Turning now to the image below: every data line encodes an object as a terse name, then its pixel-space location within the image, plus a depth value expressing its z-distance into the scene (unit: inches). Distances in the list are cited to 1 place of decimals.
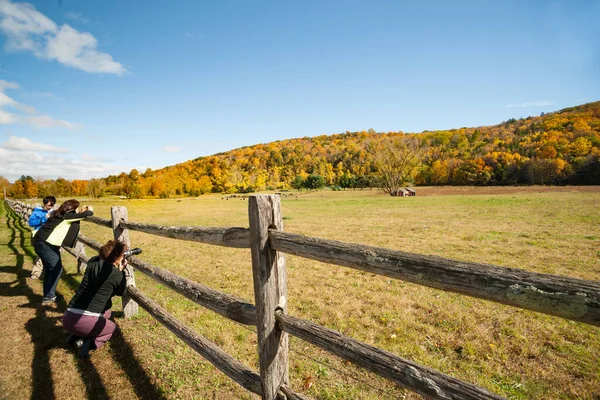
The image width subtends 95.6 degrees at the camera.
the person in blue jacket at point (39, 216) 276.2
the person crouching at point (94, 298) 154.8
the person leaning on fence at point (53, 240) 230.1
